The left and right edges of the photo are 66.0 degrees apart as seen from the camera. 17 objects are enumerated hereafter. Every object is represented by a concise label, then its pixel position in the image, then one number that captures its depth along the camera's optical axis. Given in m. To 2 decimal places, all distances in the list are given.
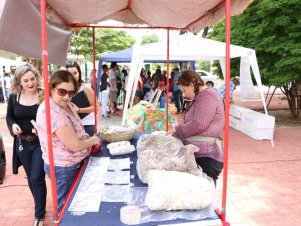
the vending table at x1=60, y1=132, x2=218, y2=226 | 1.28
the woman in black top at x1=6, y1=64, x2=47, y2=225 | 2.30
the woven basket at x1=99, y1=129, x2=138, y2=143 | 2.61
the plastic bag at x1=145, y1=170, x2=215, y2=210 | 1.33
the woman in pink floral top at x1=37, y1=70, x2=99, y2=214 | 1.62
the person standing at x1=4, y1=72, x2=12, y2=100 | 12.81
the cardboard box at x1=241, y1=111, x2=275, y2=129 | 5.50
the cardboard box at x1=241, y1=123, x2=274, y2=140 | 5.57
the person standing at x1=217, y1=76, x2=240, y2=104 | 6.60
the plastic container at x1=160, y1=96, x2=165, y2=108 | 7.68
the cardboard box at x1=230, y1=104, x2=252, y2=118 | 6.42
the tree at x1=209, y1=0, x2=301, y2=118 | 6.09
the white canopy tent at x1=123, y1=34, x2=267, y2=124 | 5.72
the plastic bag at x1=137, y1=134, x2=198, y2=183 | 1.60
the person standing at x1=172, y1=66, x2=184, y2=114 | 9.23
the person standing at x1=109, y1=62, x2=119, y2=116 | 8.94
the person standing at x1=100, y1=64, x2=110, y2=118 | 8.64
